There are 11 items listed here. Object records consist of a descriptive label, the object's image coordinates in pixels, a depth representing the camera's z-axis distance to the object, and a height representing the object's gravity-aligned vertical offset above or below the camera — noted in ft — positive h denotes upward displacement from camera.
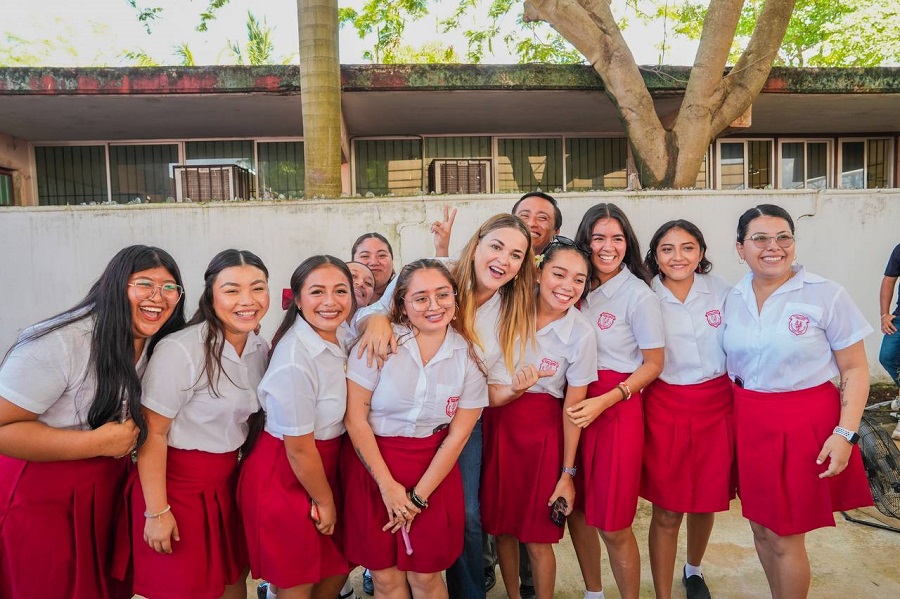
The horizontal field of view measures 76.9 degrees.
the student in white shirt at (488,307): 7.79 -0.47
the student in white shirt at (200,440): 6.38 -1.87
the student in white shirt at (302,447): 6.65 -2.06
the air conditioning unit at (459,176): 28.55 +4.94
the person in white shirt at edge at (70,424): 5.86 -1.49
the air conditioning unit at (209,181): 24.45 +4.41
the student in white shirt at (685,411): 8.27 -2.11
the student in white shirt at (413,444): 7.07 -2.14
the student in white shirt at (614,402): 7.91 -1.84
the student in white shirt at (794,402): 7.49 -1.85
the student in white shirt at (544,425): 7.84 -2.19
